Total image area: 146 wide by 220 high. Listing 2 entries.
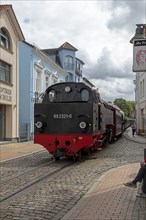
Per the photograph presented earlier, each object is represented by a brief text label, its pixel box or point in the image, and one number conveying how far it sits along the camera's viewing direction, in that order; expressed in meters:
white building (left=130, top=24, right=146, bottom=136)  28.44
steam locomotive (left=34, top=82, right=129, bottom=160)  10.77
